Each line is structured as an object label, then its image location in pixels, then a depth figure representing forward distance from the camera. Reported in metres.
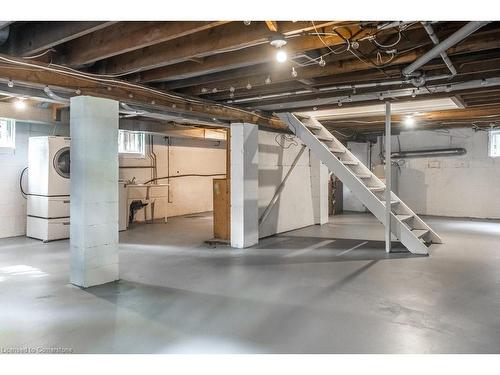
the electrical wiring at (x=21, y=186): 6.73
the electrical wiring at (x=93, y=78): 3.23
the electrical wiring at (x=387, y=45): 2.89
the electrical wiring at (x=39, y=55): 3.17
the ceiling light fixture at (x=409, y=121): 7.18
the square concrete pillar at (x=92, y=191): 3.82
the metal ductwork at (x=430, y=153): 9.31
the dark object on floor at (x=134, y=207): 8.48
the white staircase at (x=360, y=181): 5.40
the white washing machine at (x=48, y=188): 6.21
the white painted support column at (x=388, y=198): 5.37
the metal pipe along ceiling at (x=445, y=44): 2.36
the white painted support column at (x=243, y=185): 5.68
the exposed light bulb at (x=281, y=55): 3.04
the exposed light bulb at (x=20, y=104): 5.60
